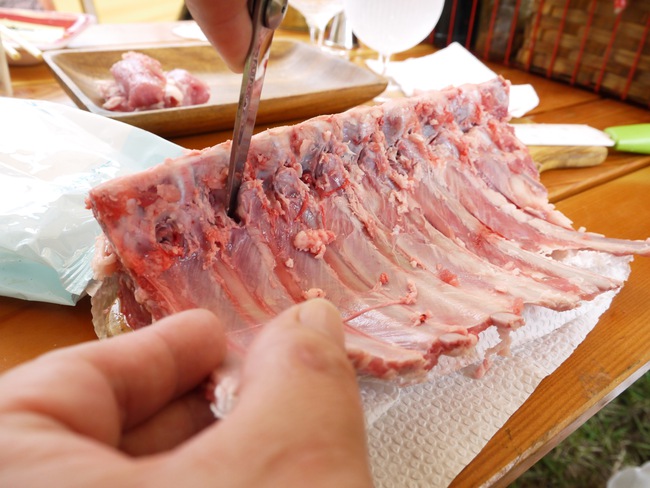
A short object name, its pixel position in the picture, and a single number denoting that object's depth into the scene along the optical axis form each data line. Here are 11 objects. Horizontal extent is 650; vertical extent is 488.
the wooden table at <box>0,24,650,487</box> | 0.20
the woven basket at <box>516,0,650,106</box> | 0.56
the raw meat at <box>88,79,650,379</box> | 0.19
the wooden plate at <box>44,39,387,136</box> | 0.37
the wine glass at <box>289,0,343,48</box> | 0.57
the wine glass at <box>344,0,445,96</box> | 0.46
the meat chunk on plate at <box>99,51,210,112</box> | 0.38
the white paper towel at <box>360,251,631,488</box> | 0.19
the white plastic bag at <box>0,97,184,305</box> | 0.24
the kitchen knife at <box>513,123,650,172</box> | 0.39
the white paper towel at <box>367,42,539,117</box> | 0.55
